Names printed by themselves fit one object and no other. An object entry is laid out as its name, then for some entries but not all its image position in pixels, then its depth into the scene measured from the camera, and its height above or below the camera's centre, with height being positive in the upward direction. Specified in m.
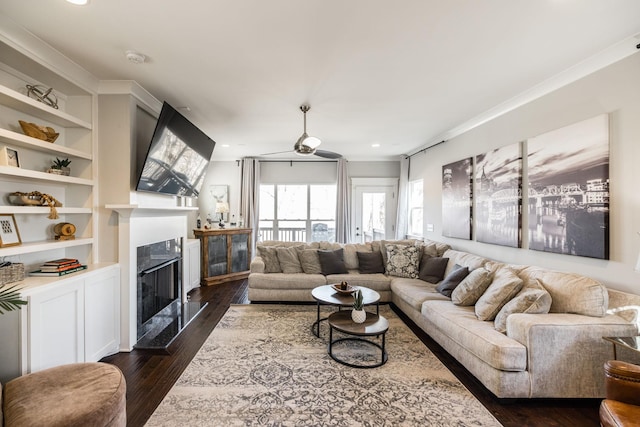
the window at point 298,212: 6.59 +0.00
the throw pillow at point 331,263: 4.39 -0.79
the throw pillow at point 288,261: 4.39 -0.76
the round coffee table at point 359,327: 2.53 -1.06
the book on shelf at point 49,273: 2.29 -0.50
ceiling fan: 3.41 +0.82
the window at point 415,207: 5.73 +0.11
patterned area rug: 1.92 -1.38
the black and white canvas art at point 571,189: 2.32 +0.21
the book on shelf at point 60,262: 2.36 -0.43
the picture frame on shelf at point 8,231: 2.11 -0.16
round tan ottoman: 1.37 -0.98
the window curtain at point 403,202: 6.18 +0.23
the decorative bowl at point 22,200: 2.28 +0.09
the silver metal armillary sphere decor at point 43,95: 2.38 +1.01
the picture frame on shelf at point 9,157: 2.05 +0.40
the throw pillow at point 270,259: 4.40 -0.74
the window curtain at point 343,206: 6.33 +0.14
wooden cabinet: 5.32 -0.83
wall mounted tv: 2.84 +0.64
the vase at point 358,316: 2.72 -0.99
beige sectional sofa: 2.04 -0.93
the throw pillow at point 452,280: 3.28 -0.79
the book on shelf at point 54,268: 2.30 -0.46
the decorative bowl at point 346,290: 3.23 -0.89
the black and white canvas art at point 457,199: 4.02 +0.21
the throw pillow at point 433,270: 3.94 -0.80
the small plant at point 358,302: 2.72 -0.86
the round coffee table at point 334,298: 2.99 -0.94
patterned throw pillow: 4.24 -0.73
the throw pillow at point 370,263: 4.43 -0.80
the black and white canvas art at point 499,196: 3.14 +0.20
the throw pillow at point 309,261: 4.41 -0.77
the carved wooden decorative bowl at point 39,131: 2.28 +0.67
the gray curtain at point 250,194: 6.25 +0.40
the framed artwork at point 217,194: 6.47 +0.40
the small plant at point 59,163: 2.60 +0.44
